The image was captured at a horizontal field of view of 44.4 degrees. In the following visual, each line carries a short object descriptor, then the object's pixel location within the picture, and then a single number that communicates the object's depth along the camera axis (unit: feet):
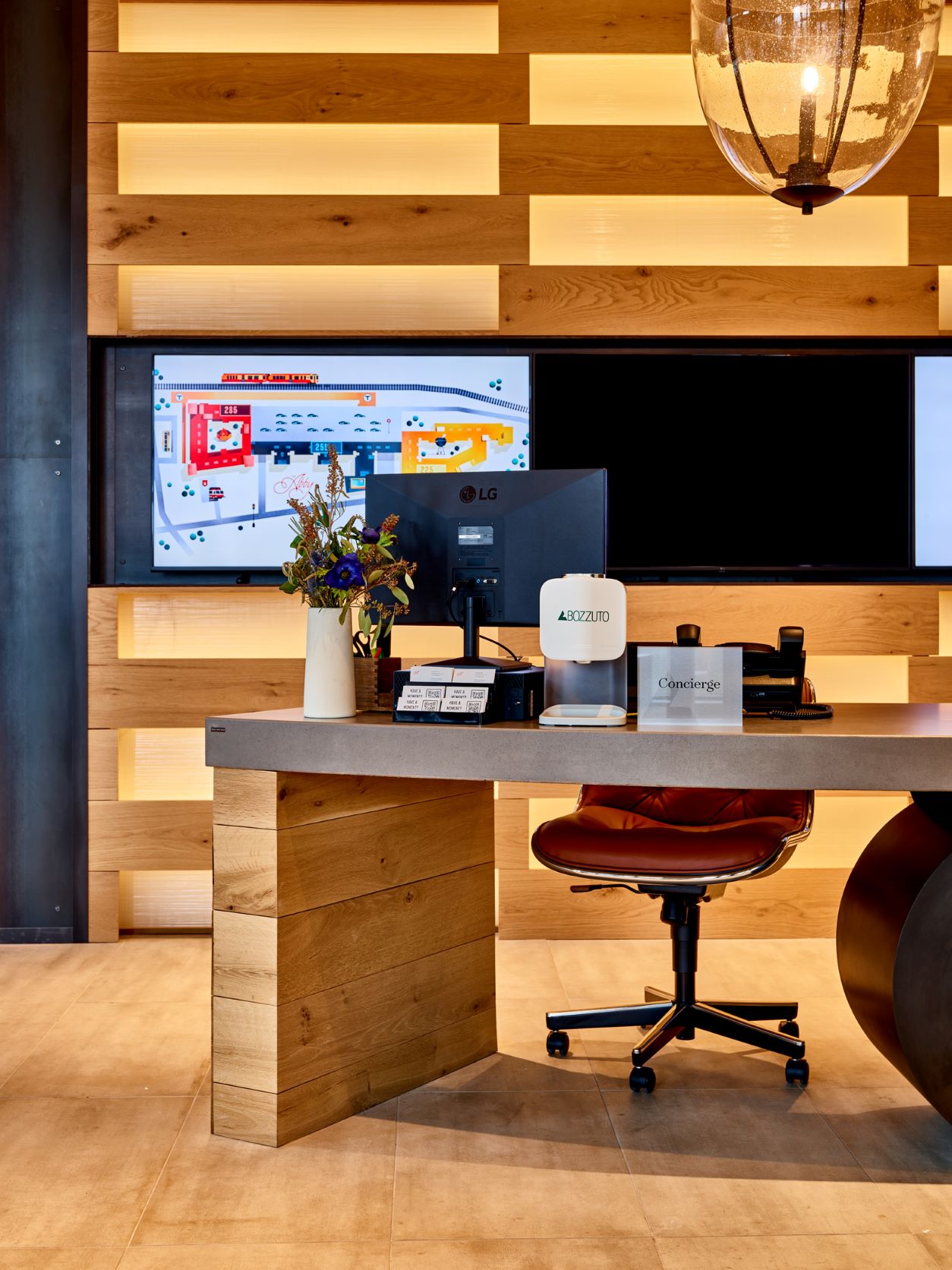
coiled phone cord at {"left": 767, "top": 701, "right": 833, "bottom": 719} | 7.98
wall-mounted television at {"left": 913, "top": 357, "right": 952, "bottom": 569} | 13.38
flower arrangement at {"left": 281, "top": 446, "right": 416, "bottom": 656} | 8.18
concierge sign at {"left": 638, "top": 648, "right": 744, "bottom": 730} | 7.43
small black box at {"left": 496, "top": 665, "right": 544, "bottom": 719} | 7.95
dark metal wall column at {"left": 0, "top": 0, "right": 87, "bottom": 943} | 13.16
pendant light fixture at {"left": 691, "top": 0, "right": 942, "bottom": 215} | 6.07
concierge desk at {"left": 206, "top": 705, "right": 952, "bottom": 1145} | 7.05
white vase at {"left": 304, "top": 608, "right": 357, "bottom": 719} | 8.14
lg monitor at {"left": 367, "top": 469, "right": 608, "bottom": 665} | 8.30
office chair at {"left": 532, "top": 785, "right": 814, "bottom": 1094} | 8.53
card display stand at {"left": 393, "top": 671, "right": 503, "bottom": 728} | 7.61
